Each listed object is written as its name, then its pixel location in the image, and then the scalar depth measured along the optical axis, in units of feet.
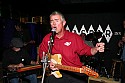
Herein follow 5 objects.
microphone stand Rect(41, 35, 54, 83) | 5.19
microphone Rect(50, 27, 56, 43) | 5.37
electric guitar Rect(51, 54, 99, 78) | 5.32
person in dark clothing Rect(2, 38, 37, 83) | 9.53
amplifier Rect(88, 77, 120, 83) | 11.00
